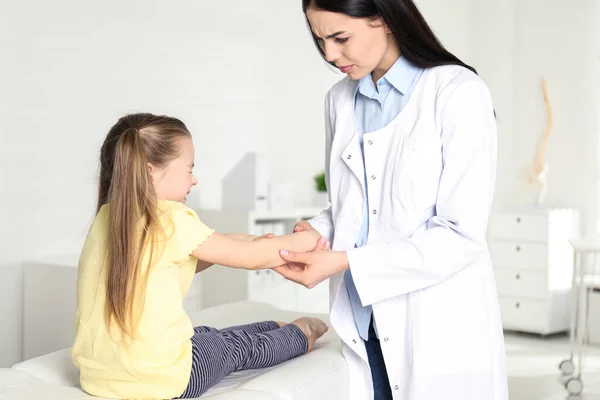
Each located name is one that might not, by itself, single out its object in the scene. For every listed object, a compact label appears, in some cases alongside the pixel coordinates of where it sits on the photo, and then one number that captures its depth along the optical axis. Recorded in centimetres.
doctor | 155
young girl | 163
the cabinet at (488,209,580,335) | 534
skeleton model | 568
